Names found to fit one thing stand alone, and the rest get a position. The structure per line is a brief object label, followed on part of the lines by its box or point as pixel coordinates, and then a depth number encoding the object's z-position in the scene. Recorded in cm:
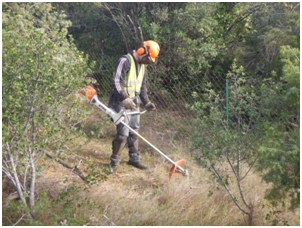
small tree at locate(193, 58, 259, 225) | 425
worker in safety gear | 525
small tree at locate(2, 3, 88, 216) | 370
